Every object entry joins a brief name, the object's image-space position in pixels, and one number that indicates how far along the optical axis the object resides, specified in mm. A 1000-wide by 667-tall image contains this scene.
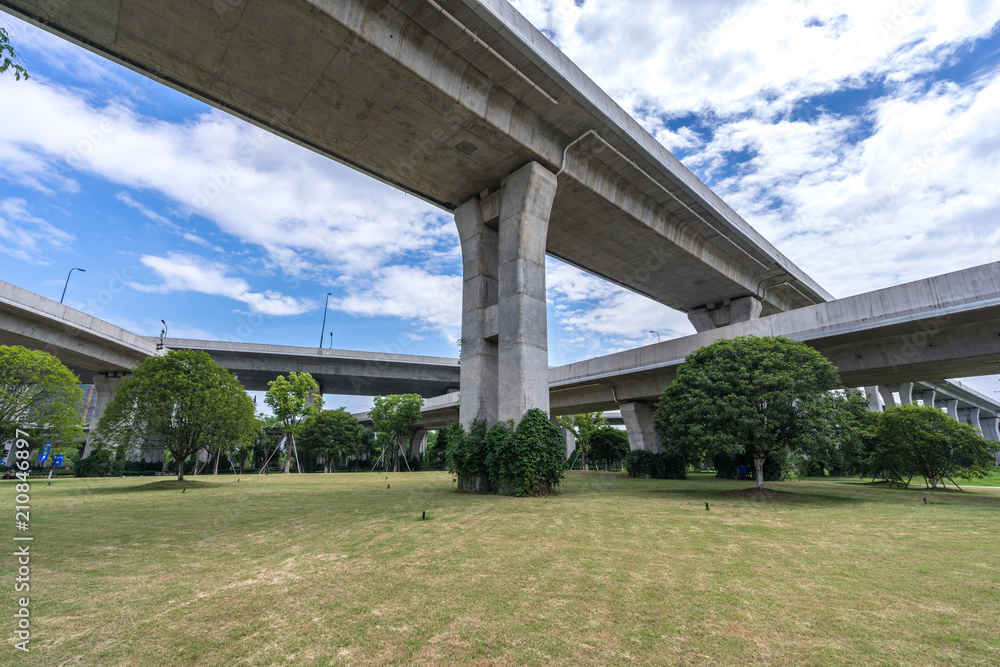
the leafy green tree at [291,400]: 41469
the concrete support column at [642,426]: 30094
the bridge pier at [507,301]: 17250
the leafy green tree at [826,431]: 14820
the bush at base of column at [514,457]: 15820
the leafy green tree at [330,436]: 45562
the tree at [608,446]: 45750
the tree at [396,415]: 46625
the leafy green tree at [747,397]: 15188
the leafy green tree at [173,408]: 20203
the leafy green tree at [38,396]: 19812
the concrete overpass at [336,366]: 46781
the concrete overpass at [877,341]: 16062
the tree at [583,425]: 47219
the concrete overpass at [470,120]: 13148
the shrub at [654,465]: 29422
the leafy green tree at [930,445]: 18594
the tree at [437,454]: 52344
